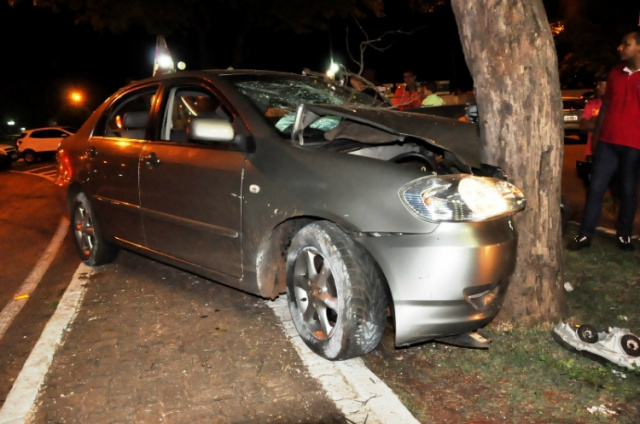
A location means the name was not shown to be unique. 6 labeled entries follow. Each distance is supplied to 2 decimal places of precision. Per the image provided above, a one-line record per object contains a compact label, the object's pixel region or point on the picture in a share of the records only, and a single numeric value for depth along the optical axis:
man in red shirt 5.46
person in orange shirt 9.55
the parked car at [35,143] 26.69
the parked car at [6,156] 23.52
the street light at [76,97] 41.78
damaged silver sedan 3.34
